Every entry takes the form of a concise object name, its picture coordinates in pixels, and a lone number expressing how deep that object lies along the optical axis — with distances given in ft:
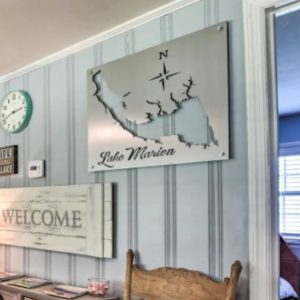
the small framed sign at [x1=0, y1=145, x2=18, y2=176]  9.52
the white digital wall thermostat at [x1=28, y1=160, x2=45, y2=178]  8.80
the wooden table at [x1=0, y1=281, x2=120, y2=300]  6.88
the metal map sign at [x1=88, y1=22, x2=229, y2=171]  6.01
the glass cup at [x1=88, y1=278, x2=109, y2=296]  6.98
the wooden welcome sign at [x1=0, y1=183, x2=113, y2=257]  7.39
